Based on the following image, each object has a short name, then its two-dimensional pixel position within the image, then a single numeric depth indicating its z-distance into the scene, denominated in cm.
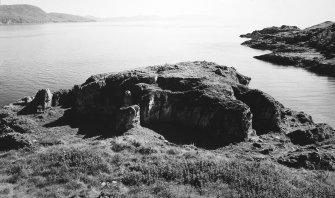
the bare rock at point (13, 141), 2691
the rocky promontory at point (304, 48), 10266
